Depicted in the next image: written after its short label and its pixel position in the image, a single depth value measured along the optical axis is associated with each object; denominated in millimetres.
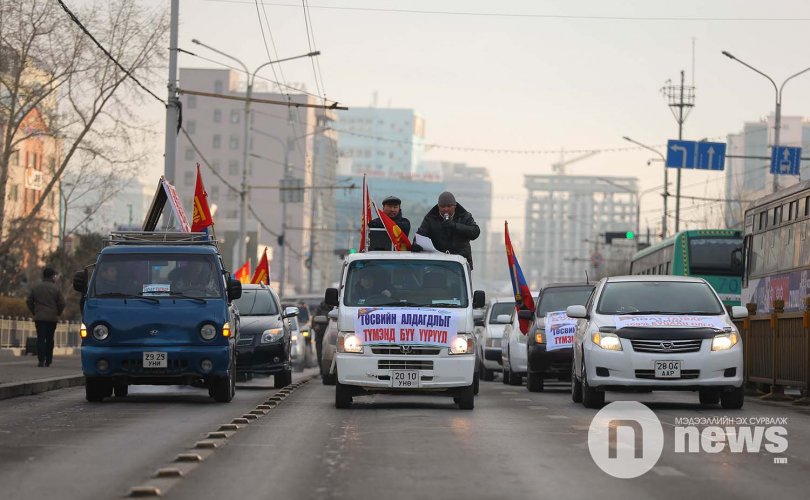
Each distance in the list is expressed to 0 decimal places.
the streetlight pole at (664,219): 89412
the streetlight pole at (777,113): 58125
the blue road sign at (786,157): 57531
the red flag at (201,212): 30406
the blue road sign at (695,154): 59875
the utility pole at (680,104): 87875
